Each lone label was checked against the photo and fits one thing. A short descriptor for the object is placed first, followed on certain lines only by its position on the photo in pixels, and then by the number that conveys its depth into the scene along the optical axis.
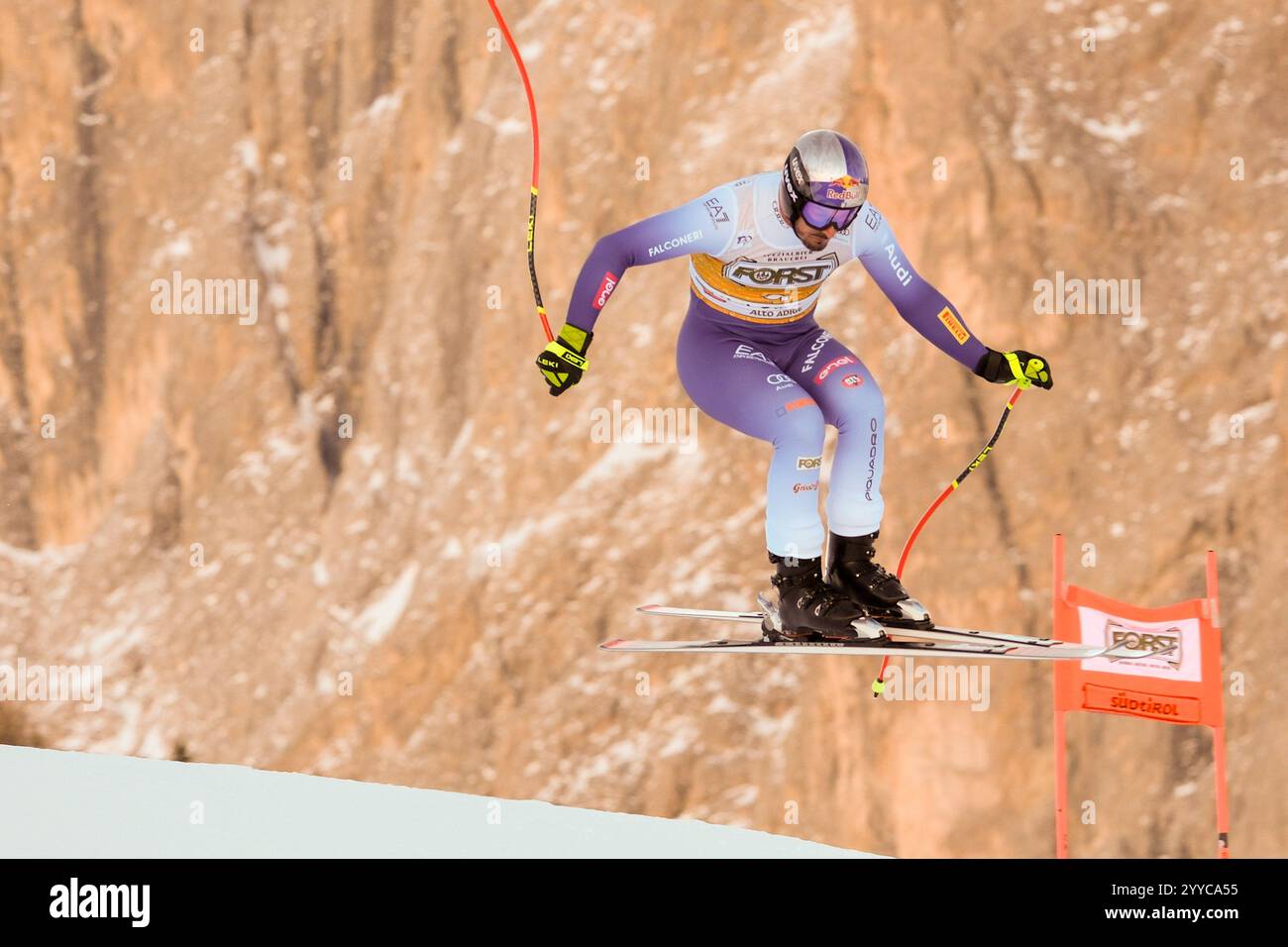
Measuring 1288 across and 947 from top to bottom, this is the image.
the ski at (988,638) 14.46
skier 13.59
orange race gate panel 19.61
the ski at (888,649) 14.08
